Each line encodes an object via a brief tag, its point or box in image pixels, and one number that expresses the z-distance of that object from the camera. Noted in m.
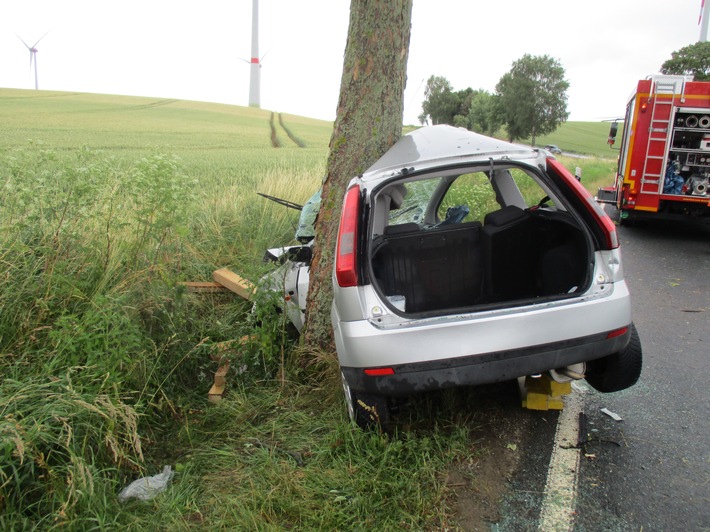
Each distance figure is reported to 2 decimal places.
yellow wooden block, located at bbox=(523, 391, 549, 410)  3.51
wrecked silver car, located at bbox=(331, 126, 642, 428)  2.80
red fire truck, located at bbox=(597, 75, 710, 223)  9.48
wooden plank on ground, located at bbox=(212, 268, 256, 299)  4.76
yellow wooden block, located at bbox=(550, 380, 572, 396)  3.46
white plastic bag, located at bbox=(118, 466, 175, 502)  2.75
